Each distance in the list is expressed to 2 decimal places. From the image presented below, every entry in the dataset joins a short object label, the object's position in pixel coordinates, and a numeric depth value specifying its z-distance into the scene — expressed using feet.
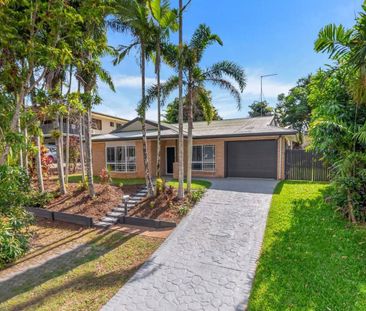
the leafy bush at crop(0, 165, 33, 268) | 19.29
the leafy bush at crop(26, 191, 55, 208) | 35.01
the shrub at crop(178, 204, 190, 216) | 29.71
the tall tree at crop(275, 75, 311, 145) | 93.66
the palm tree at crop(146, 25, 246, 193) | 31.76
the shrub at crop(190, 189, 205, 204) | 33.47
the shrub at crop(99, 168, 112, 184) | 40.28
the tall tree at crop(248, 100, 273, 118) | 121.94
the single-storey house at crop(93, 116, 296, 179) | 45.96
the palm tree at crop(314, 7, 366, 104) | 18.28
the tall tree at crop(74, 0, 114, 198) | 22.56
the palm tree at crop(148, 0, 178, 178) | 28.66
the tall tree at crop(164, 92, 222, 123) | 96.94
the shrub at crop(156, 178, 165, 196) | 35.32
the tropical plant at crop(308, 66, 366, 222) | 22.77
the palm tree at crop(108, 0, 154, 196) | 29.55
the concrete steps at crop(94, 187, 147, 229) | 30.12
